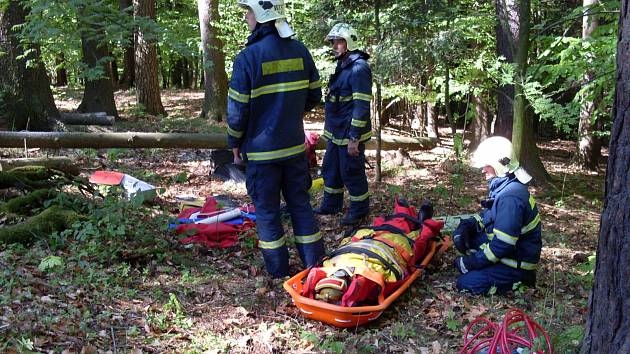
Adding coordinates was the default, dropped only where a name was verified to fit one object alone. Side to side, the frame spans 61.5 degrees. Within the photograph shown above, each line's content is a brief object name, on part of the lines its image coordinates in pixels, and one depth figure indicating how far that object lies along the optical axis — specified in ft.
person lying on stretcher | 13.73
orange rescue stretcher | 13.21
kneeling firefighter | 15.31
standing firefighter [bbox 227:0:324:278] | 15.43
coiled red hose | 9.86
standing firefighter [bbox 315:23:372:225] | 21.02
